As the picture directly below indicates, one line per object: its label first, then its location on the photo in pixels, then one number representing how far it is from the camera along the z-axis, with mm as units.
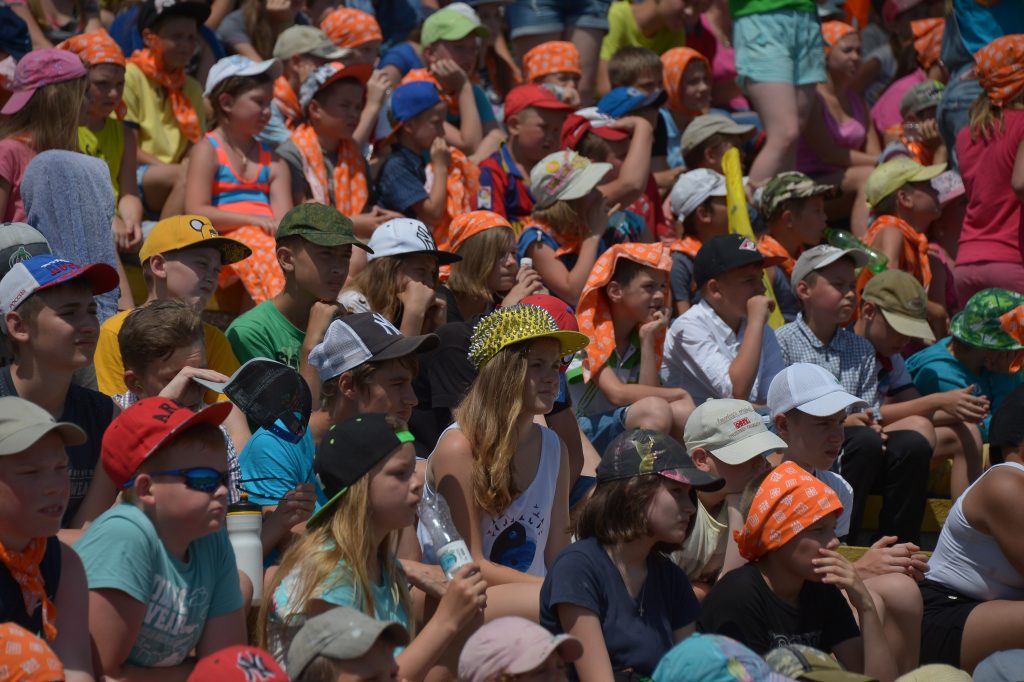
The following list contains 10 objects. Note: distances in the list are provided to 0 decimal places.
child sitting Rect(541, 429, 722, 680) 8656
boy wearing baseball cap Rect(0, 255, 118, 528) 9180
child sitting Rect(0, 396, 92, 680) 6809
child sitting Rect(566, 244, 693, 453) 13164
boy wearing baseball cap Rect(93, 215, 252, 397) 11195
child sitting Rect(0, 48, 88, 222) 12258
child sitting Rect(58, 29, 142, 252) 14312
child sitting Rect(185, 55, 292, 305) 14125
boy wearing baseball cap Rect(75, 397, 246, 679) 7242
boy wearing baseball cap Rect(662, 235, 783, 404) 13281
